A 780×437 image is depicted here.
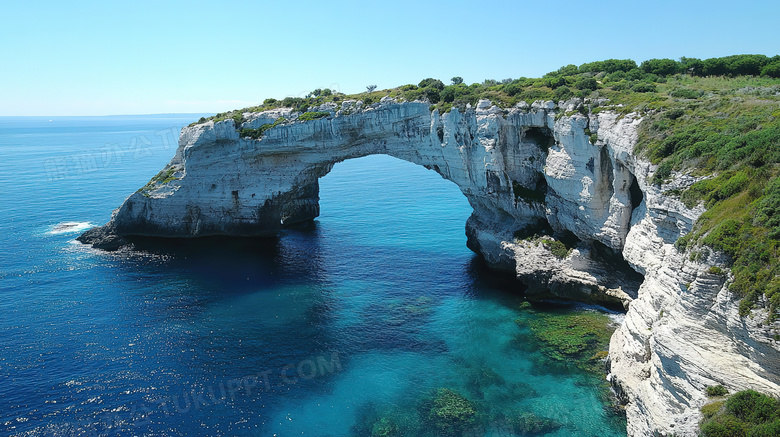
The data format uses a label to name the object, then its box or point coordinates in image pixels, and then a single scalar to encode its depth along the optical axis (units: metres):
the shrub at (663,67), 56.12
